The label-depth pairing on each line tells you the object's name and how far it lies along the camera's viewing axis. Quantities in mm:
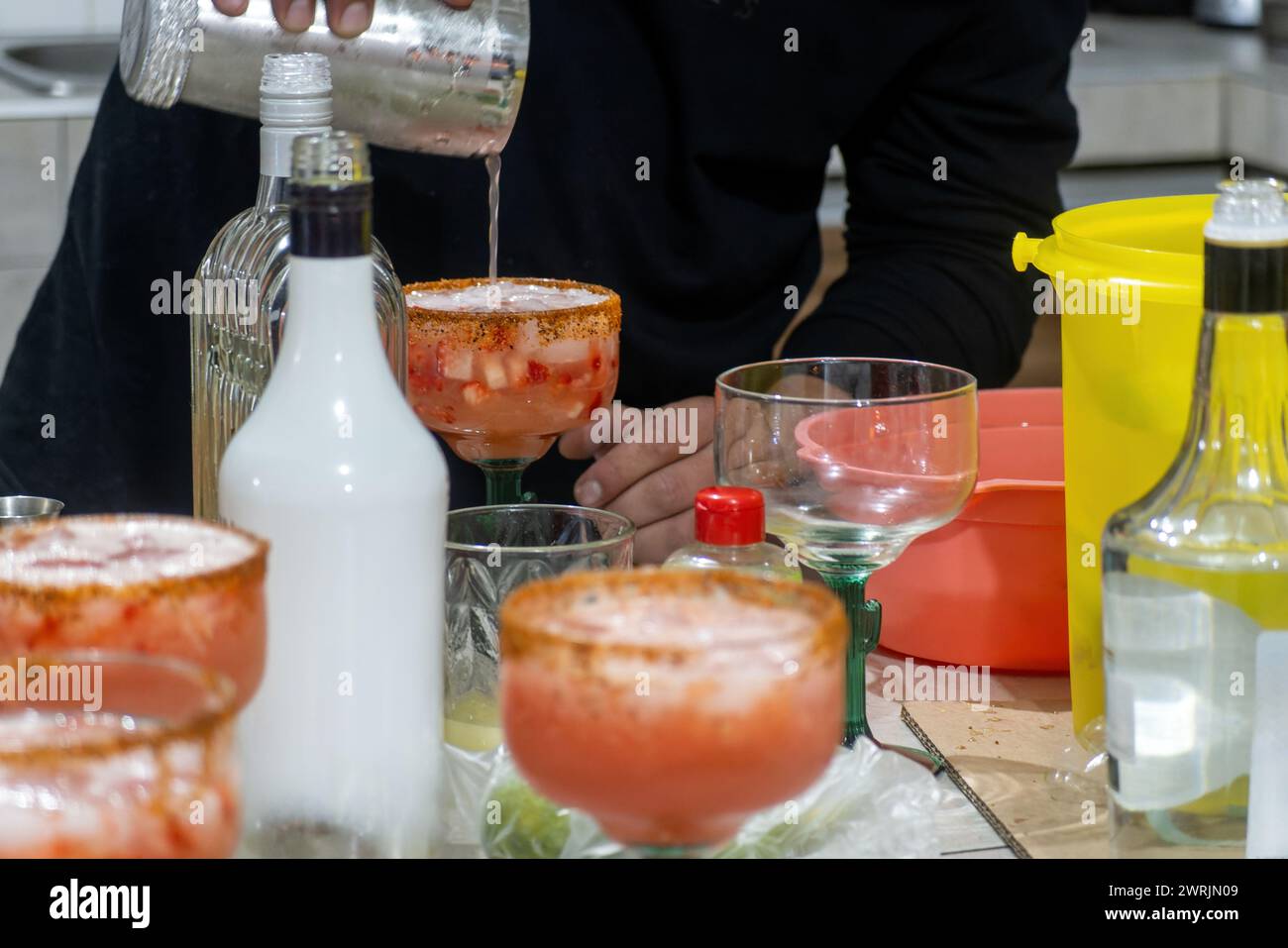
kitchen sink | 2398
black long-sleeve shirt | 1353
